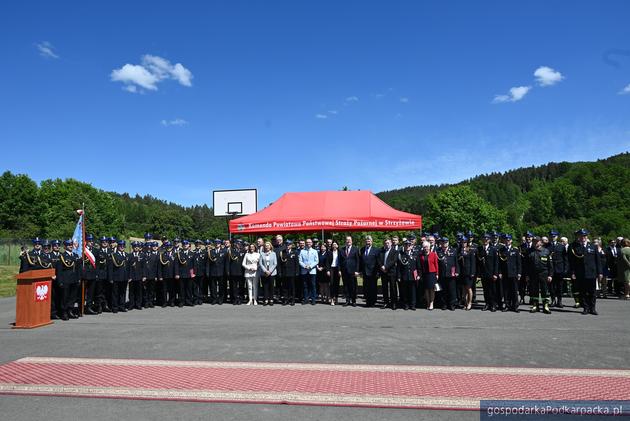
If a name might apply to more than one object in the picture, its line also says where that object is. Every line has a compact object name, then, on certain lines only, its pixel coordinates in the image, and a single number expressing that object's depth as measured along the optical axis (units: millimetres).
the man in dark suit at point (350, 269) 13172
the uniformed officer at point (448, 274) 11867
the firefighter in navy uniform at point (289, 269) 13672
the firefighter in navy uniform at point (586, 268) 10656
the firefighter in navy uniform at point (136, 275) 12552
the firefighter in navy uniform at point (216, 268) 13812
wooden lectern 9570
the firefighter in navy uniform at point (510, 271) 11320
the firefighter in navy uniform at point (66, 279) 10781
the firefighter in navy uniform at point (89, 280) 11525
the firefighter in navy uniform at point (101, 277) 11898
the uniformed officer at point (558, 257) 11734
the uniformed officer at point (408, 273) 12000
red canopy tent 16188
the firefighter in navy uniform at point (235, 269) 13820
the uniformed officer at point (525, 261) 11727
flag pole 11383
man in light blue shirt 13531
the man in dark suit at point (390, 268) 12234
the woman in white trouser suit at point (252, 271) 13586
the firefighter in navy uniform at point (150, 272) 12867
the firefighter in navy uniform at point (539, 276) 11023
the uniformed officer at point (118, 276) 12062
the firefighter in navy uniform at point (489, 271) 11555
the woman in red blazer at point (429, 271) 11836
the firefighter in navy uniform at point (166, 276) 13102
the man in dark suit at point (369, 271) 12797
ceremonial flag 11438
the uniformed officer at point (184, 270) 13234
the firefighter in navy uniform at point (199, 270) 13711
